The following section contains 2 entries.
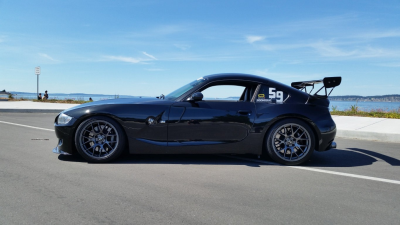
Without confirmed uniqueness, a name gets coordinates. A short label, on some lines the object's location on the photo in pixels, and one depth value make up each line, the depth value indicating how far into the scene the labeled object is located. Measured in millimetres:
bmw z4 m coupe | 4672
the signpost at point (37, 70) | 25781
